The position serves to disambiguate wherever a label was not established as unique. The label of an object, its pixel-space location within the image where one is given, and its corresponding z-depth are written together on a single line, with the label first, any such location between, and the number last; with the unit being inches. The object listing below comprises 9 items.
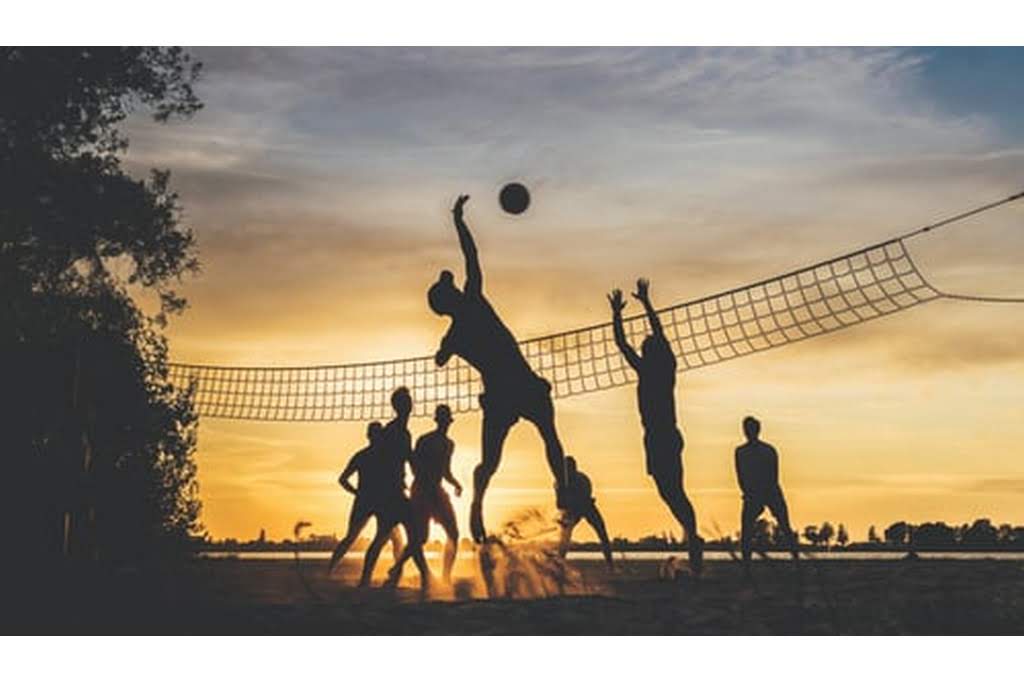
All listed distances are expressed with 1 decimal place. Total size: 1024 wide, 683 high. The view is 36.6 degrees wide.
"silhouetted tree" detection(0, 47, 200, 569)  575.8
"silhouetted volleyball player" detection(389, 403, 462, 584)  493.0
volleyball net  523.8
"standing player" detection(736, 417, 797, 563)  492.7
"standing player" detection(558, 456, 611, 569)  505.0
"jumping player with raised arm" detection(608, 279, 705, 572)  503.5
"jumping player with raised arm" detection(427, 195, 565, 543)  505.7
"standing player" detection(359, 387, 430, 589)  493.0
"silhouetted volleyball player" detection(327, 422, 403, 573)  494.0
